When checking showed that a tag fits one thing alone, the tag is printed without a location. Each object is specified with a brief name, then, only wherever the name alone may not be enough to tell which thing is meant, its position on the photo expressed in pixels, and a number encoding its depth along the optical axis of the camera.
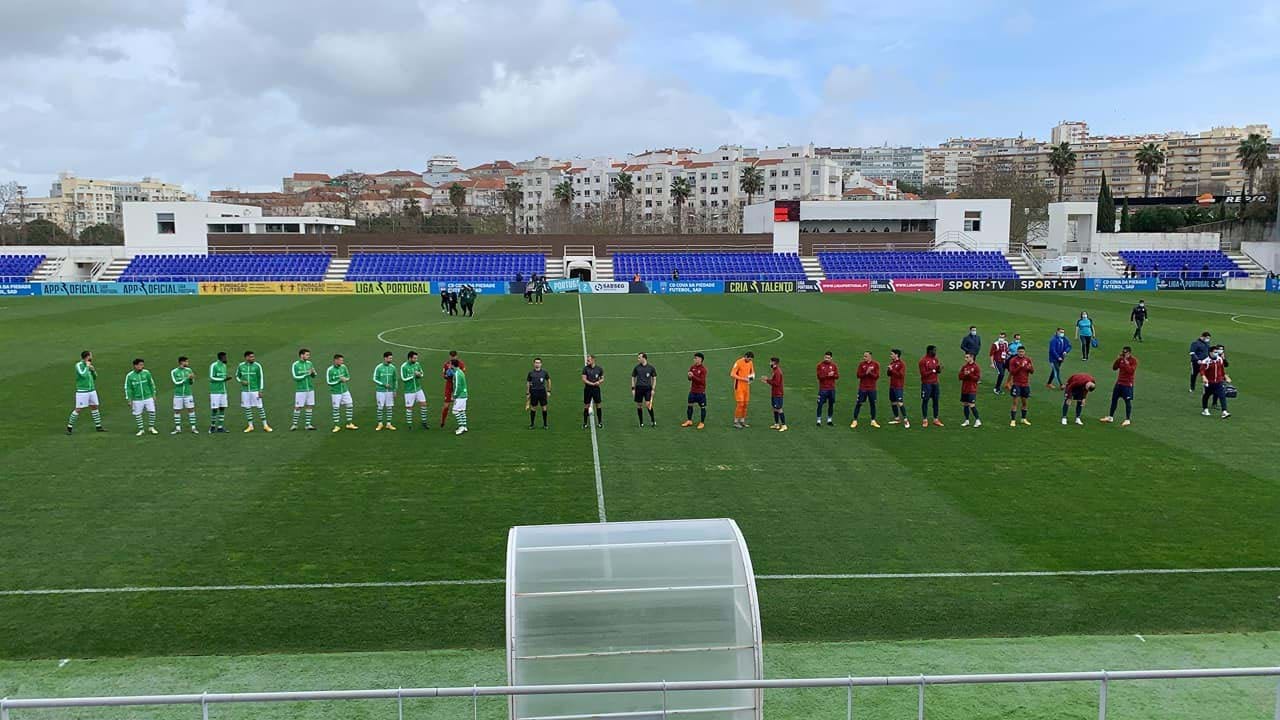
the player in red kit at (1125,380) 18.44
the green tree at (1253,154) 90.94
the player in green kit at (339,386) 18.33
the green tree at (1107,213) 86.00
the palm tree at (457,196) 100.75
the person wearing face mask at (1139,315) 31.66
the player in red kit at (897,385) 18.41
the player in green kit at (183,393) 18.19
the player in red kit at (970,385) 18.30
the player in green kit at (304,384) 18.14
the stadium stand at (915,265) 67.94
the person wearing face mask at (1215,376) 19.19
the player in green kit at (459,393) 17.97
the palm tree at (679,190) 101.19
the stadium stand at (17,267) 63.44
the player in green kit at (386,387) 18.61
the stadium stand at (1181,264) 65.12
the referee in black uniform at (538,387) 18.56
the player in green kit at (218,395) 17.86
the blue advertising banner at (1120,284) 63.44
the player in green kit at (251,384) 18.27
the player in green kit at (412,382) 18.55
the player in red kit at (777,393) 18.36
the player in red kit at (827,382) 18.27
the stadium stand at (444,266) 67.44
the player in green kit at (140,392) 17.81
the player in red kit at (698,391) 18.70
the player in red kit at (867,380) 18.44
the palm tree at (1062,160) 99.12
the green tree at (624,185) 104.44
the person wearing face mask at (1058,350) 22.69
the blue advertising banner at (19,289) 60.09
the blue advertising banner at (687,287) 62.09
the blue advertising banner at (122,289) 60.28
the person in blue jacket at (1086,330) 26.70
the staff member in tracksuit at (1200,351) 21.11
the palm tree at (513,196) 108.62
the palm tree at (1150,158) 101.00
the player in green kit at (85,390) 18.22
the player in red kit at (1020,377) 18.47
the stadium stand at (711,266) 68.38
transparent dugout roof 6.32
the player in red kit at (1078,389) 18.17
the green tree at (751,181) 106.68
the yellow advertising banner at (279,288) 61.25
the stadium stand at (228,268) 65.62
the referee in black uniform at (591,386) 18.55
